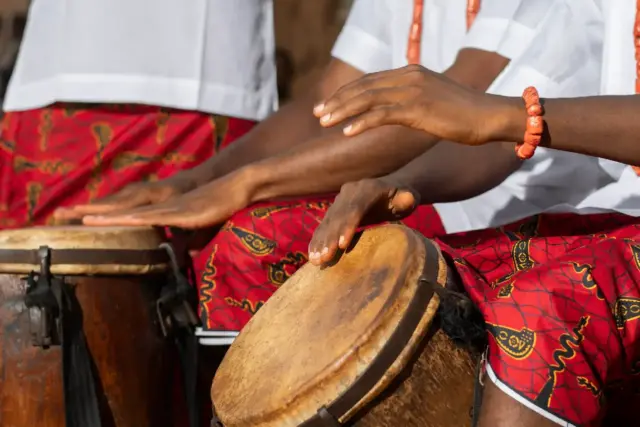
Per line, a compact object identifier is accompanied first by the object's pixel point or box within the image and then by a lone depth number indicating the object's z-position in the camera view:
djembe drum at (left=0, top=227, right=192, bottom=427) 5.89
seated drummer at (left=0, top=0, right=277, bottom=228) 6.37
